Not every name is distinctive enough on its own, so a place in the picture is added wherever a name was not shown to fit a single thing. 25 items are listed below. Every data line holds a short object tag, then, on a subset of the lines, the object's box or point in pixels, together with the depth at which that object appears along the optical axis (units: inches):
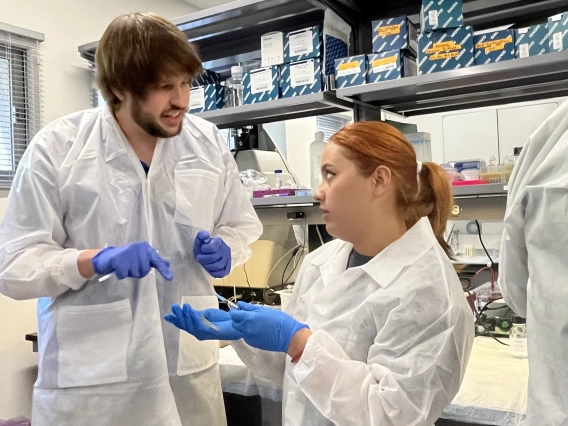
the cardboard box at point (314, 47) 74.0
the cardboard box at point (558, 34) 57.4
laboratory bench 47.7
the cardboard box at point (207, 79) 90.3
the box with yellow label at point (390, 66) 68.0
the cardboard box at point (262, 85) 78.0
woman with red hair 36.7
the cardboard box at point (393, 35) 68.4
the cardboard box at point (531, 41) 59.9
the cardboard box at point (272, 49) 77.8
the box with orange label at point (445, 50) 63.3
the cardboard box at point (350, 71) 70.3
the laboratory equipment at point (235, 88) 85.5
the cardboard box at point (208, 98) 87.0
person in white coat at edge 28.5
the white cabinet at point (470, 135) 126.2
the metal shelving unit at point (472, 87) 61.0
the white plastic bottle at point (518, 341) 60.5
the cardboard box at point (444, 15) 63.8
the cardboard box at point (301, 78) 74.6
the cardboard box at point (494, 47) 61.9
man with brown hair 45.2
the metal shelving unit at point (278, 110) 74.7
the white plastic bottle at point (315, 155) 88.8
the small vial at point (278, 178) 92.2
